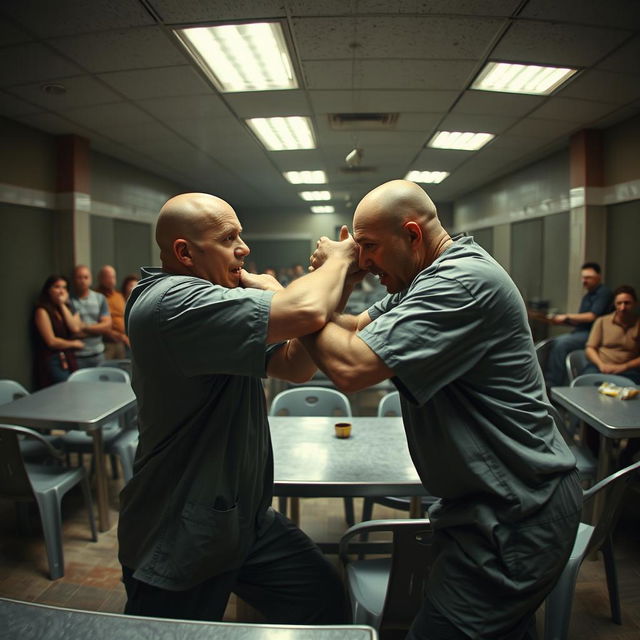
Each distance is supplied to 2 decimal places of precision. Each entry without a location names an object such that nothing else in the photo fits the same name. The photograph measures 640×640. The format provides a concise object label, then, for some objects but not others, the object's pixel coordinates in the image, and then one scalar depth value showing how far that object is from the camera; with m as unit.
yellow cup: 2.43
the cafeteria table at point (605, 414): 2.54
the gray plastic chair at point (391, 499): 2.46
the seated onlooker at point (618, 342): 4.34
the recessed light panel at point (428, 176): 8.34
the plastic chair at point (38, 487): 2.49
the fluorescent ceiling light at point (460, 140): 5.95
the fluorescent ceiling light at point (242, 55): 3.35
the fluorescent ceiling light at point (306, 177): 8.39
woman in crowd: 4.70
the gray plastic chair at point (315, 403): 3.07
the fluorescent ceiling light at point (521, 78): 3.99
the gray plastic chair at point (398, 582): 1.48
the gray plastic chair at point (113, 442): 3.25
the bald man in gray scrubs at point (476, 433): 1.14
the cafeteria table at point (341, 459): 1.92
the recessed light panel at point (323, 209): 12.75
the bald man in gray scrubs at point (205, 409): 1.23
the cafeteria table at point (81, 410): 2.76
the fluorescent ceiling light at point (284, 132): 5.42
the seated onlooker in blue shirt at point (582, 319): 5.30
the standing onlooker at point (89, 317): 4.98
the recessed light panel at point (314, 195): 10.52
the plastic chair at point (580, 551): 1.81
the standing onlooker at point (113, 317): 5.63
